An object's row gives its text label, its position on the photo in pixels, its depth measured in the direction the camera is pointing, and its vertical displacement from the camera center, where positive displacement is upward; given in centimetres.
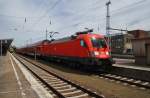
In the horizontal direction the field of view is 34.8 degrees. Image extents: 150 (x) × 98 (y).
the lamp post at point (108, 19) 3647 +487
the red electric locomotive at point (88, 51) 1969 -3
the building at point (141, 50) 2570 +7
